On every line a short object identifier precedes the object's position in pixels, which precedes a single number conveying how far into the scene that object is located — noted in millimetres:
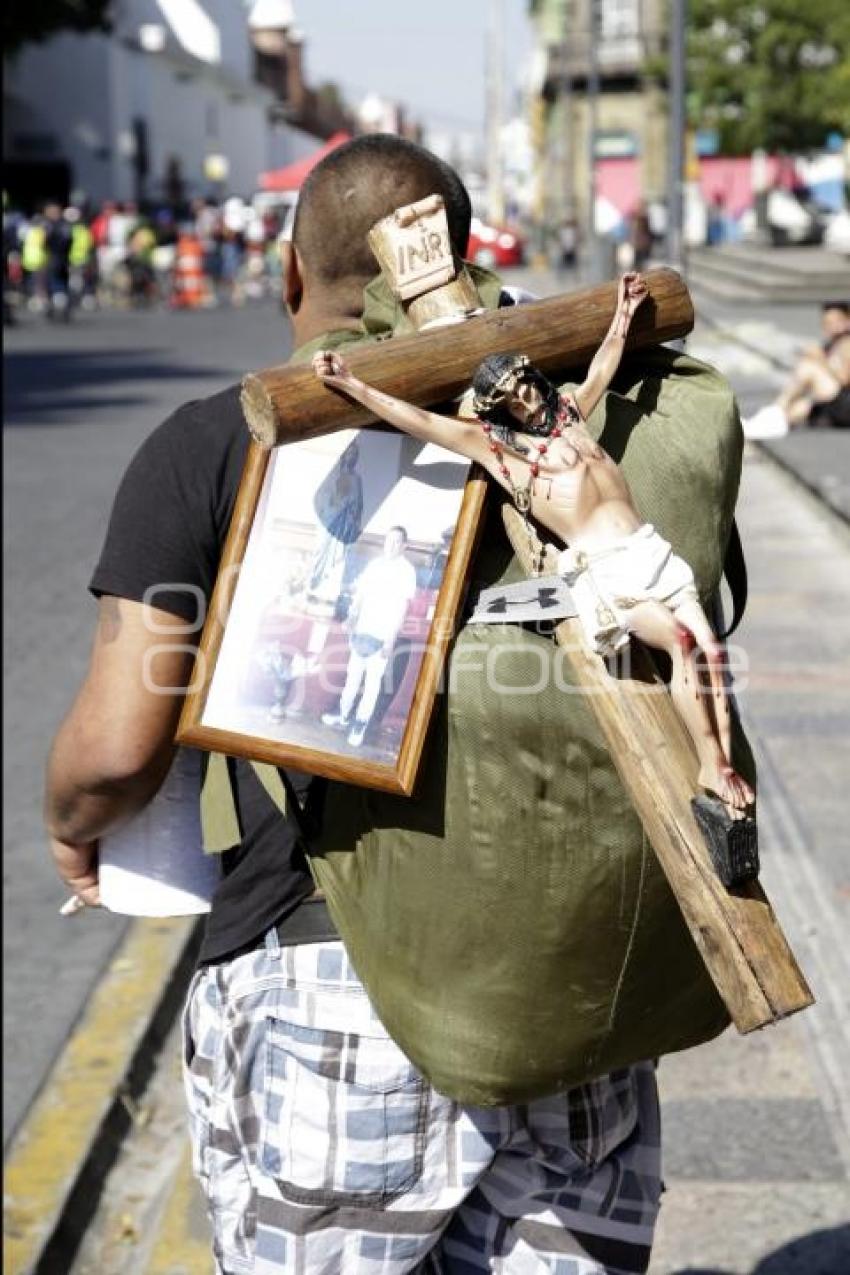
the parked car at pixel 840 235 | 43125
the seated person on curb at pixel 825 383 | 15195
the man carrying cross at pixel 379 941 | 2158
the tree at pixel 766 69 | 49281
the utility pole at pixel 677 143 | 17172
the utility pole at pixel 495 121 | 82056
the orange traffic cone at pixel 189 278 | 39875
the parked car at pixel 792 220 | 52812
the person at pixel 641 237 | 37722
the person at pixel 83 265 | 38625
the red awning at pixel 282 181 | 35631
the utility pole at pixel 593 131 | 27108
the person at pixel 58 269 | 37125
